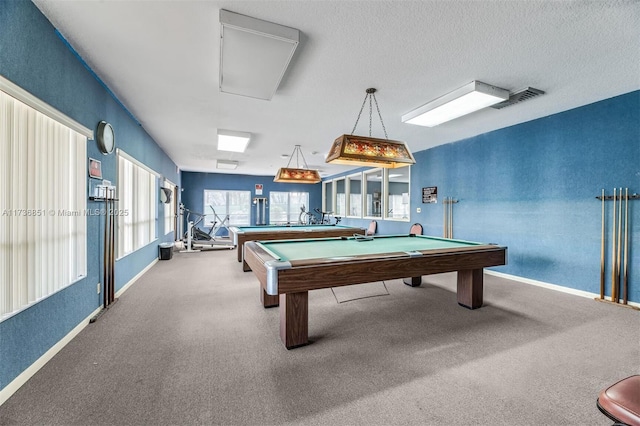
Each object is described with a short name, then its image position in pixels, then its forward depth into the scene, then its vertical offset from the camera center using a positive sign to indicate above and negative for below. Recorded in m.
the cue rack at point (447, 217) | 5.90 -0.13
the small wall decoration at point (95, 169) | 2.90 +0.44
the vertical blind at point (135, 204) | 3.97 +0.07
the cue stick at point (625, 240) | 3.41 -0.36
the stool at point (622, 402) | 0.95 -0.70
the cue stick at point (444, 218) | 6.02 -0.16
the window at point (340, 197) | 11.51 +0.57
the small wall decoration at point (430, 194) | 6.31 +0.40
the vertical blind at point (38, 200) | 1.79 +0.06
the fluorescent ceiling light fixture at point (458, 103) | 3.09 +1.36
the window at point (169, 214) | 7.43 -0.16
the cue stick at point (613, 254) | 3.49 -0.55
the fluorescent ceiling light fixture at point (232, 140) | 4.98 +1.38
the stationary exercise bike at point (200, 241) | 7.90 -1.08
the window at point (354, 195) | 10.73 +0.63
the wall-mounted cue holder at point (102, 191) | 2.93 +0.20
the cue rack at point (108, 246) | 3.18 -0.46
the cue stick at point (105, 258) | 3.18 -0.60
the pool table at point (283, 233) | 4.91 -0.45
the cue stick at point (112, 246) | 3.28 -0.47
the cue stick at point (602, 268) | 3.59 -0.74
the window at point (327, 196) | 12.27 +0.65
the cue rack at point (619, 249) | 3.42 -0.48
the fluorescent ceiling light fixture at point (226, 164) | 8.22 +1.44
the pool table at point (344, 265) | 2.19 -0.51
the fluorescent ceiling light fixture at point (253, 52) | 2.05 +1.36
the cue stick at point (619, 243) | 3.46 -0.40
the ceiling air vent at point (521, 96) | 3.24 +1.46
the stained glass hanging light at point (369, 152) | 3.06 +0.68
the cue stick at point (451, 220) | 5.89 -0.20
